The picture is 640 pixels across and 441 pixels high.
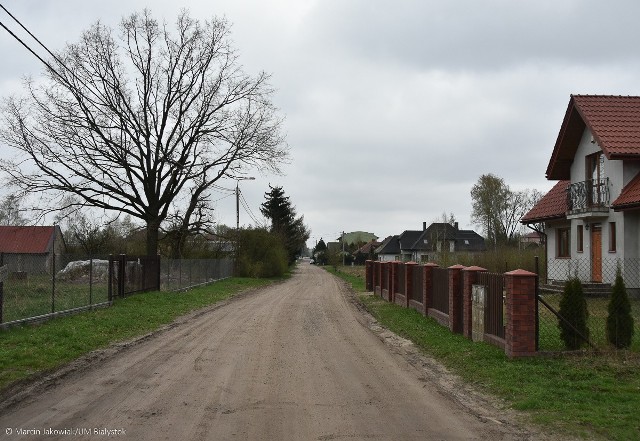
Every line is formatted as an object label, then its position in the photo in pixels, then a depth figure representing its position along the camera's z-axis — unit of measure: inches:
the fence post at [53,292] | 634.5
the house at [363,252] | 4808.6
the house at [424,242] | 3292.3
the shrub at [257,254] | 2052.2
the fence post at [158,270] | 1123.3
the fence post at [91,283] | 761.0
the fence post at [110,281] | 837.8
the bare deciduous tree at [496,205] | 3058.6
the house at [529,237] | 3022.9
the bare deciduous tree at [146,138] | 1302.9
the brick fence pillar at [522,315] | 402.6
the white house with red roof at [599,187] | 845.2
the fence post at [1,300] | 523.9
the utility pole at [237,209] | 2053.4
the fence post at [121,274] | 906.7
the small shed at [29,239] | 2030.0
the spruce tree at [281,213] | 2873.8
